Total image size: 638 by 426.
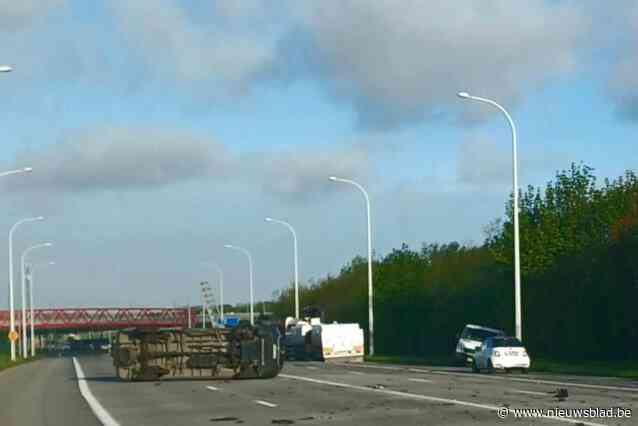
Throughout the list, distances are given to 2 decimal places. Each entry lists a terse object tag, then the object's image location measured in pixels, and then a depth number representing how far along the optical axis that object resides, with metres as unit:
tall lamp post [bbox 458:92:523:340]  50.84
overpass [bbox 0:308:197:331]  152.38
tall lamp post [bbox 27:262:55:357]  123.56
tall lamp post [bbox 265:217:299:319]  91.12
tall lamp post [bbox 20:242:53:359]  107.24
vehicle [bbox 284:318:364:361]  73.06
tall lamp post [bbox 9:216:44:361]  86.50
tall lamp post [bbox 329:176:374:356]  74.44
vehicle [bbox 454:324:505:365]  60.34
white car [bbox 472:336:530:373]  47.76
